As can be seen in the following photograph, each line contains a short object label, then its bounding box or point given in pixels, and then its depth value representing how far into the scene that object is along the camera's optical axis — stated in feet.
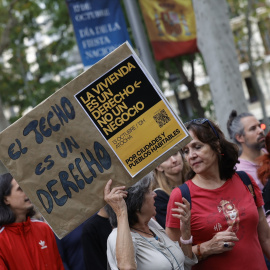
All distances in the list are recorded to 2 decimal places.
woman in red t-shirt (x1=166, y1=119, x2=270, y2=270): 13.20
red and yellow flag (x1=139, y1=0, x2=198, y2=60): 38.60
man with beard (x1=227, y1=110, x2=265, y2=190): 20.42
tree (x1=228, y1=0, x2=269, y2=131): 69.82
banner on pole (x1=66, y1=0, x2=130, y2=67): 32.83
